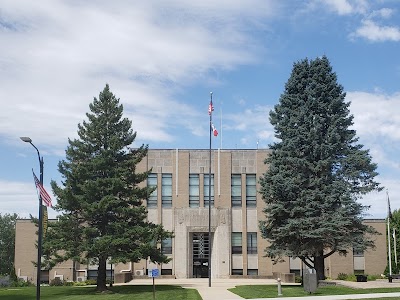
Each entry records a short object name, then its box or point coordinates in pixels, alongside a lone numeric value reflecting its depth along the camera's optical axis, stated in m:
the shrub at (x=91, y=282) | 55.47
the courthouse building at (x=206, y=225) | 62.91
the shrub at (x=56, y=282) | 55.90
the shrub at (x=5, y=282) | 55.52
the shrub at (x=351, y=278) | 52.40
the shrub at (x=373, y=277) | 53.09
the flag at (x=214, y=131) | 47.97
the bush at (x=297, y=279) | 53.20
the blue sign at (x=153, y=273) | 30.14
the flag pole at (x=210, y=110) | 48.09
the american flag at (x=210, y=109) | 48.09
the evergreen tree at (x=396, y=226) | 76.43
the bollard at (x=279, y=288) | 32.89
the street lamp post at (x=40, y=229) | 28.05
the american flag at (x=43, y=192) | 28.49
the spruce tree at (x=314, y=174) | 37.59
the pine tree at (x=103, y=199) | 41.23
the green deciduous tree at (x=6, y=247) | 89.06
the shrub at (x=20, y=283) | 55.34
